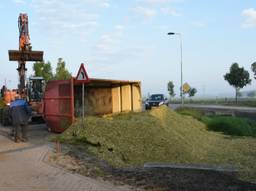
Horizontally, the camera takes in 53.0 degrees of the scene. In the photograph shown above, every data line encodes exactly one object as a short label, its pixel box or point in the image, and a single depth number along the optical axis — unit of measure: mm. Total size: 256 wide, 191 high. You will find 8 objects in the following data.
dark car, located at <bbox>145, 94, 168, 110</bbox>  25654
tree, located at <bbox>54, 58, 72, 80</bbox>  31153
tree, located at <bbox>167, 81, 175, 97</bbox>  55578
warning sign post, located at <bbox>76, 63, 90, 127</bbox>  8482
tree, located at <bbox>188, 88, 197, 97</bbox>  54811
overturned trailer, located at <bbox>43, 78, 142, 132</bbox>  10488
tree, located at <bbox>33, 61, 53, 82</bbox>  31383
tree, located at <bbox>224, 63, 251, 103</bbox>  38381
